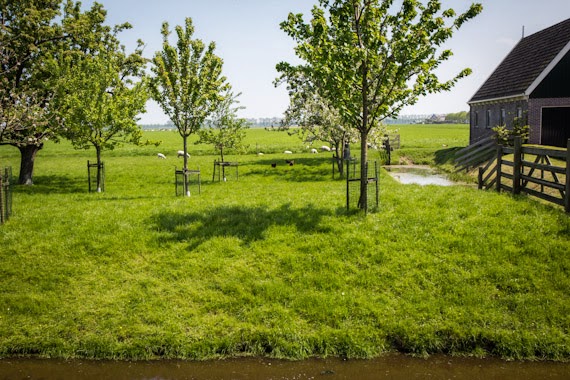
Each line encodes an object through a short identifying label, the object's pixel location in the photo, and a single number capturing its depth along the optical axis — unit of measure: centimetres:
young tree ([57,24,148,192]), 2122
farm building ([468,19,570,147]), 2842
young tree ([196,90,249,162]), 3009
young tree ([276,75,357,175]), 2748
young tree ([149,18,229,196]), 1970
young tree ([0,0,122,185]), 2295
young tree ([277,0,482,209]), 1326
